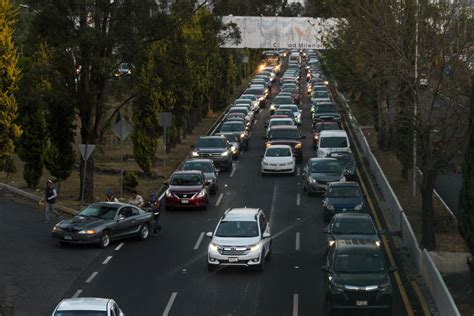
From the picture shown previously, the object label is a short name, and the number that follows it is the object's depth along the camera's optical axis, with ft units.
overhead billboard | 265.75
